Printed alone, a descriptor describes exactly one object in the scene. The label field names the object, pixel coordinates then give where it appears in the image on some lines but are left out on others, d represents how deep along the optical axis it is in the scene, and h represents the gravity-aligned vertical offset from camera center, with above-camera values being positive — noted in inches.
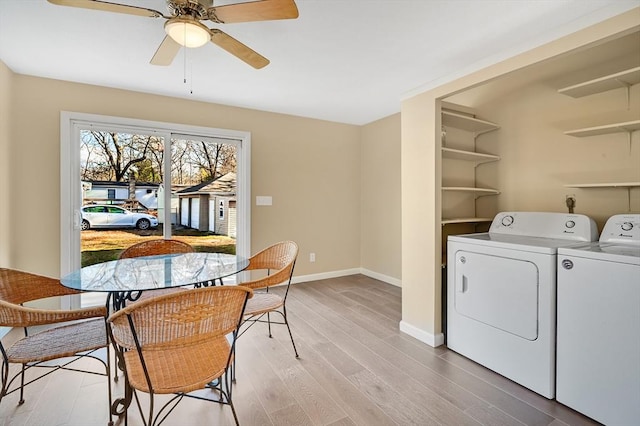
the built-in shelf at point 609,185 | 76.9 +6.4
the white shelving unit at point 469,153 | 103.6 +19.9
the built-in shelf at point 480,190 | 100.7 +6.8
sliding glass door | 119.5 +9.8
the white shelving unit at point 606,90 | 76.1 +32.9
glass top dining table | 64.1 -15.7
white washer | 59.6 -25.9
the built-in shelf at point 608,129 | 76.5 +21.9
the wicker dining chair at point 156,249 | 97.7 -14.0
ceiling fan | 56.0 +38.4
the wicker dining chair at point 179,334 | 45.7 -20.6
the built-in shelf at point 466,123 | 104.1 +31.5
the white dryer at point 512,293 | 72.4 -22.8
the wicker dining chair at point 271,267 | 82.7 -19.1
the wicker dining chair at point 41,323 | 55.9 -26.4
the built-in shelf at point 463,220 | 100.9 -3.8
